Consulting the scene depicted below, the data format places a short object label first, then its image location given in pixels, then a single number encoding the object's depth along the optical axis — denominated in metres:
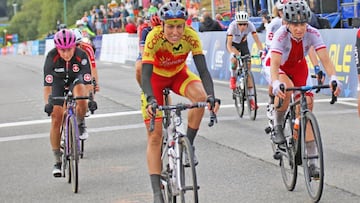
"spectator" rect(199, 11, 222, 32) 27.64
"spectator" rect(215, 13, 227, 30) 29.04
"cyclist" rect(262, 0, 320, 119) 9.52
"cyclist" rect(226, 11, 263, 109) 15.24
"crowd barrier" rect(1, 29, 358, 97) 17.23
